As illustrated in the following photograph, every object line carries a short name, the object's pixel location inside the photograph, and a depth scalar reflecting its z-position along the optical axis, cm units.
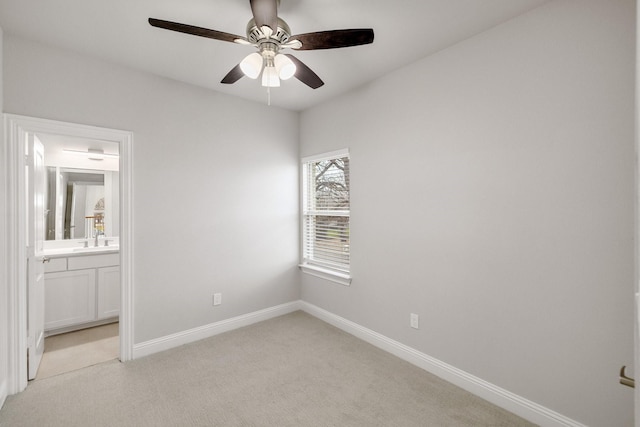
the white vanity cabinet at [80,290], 328
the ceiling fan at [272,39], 158
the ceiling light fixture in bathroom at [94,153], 388
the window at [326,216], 345
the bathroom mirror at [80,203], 379
